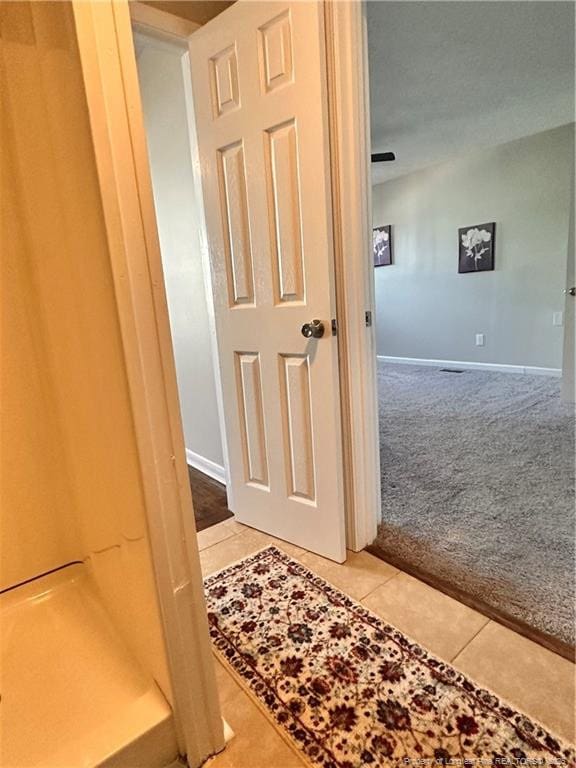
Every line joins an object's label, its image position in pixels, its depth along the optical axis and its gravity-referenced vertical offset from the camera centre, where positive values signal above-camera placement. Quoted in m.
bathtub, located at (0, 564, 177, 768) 0.83 -0.87
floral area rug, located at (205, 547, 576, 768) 0.88 -0.95
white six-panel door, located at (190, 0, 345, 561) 1.30 +0.18
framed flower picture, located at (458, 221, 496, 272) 4.30 +0.41
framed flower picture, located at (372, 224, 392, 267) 5.27 +0.61
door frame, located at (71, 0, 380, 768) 0.67 -0.02
